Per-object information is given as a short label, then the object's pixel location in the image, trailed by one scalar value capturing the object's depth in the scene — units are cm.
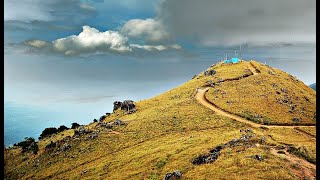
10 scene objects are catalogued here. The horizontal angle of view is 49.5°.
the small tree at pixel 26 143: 14608
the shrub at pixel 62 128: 17662
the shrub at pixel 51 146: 13059
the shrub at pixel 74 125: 18134
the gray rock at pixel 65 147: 12400
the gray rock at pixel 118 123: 13686
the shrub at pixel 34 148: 13510
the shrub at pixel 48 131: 17522
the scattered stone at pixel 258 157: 7488
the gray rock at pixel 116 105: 17584
